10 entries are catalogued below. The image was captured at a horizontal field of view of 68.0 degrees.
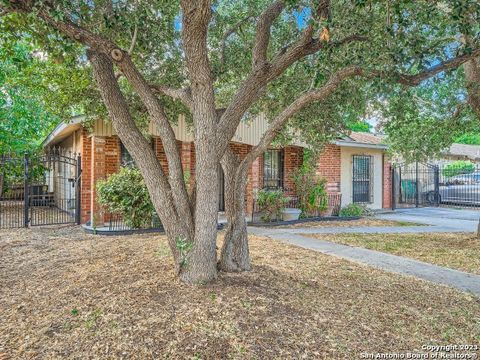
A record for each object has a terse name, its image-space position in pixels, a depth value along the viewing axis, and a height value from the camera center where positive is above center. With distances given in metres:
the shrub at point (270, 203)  11.17 -0.51
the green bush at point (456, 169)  17.84 +0.95
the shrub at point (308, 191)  12.52 -0.14
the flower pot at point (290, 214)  11.56 -0.88
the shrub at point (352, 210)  13.14 -0.88
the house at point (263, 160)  9.94 +0.94
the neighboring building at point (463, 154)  22.41 +2.09
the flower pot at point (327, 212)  13.11 -0.93
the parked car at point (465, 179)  18.20 +0.43
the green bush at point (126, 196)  8.57 -0.22
